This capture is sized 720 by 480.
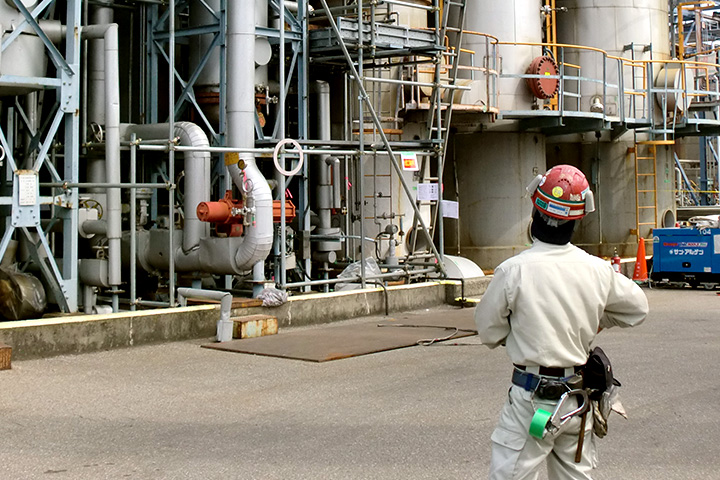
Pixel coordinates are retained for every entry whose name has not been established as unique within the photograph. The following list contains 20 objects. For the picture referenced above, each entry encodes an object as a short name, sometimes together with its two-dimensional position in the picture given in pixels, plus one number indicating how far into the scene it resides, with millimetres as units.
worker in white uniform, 4469
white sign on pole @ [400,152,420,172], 15898
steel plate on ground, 11133
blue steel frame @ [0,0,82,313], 11977
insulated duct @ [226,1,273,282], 14328
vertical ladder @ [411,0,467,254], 16891
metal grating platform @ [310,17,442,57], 16219
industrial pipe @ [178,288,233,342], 12031
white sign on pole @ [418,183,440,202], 16688
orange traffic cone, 21309
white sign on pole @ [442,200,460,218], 16453
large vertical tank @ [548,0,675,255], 24250
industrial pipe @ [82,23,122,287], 12758
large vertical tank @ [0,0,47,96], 12250
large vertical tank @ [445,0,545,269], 21875
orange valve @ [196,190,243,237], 13484
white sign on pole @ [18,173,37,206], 11875
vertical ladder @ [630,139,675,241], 24438
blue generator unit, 19359
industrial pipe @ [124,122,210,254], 14266
